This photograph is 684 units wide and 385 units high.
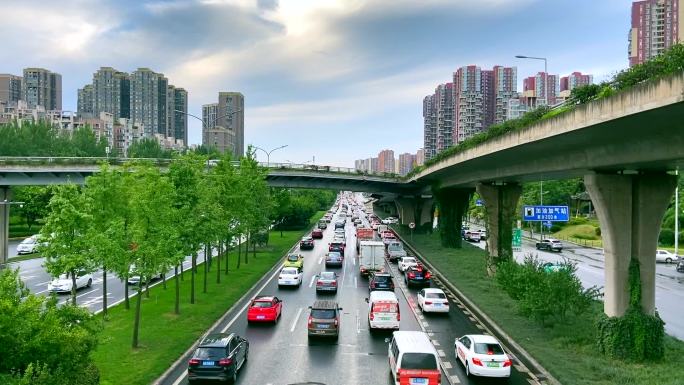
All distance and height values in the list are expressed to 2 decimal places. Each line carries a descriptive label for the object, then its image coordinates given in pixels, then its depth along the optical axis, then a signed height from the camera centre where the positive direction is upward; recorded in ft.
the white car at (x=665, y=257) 187.62 -19.78
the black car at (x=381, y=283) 108.88 -17.03
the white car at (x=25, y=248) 187.32 -18.53
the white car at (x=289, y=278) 118.62 -17.58
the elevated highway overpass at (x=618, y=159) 52.01 +5.33
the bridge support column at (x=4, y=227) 171.94 -10.68
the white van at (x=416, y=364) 51.01 -15.57
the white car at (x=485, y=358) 57.26 -16.72
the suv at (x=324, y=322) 74.02 -16.76
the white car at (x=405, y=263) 137.28 -16.64
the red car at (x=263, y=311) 83.51 -17.34
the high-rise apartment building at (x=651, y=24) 485.73 +158.66
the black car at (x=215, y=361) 54.80 -16.45
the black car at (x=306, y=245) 203.62 -18.11
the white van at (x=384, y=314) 78.69 -16.61
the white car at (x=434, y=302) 91.30 -17.33
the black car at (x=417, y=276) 120.88 -17.50
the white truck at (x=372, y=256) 133.18 -14.39
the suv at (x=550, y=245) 218.79 -19.05
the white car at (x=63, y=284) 110.22 -18.26
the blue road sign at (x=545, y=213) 128.77 -3.73
